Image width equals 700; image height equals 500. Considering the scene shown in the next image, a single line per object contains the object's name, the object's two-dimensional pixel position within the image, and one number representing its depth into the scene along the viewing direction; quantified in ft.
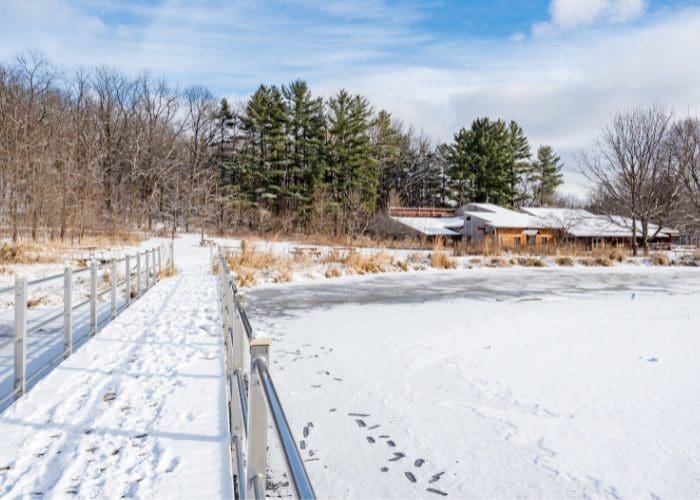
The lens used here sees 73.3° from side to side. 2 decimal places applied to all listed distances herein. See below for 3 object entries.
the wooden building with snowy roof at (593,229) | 120.57
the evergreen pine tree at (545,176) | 188.65
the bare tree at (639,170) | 106.52
